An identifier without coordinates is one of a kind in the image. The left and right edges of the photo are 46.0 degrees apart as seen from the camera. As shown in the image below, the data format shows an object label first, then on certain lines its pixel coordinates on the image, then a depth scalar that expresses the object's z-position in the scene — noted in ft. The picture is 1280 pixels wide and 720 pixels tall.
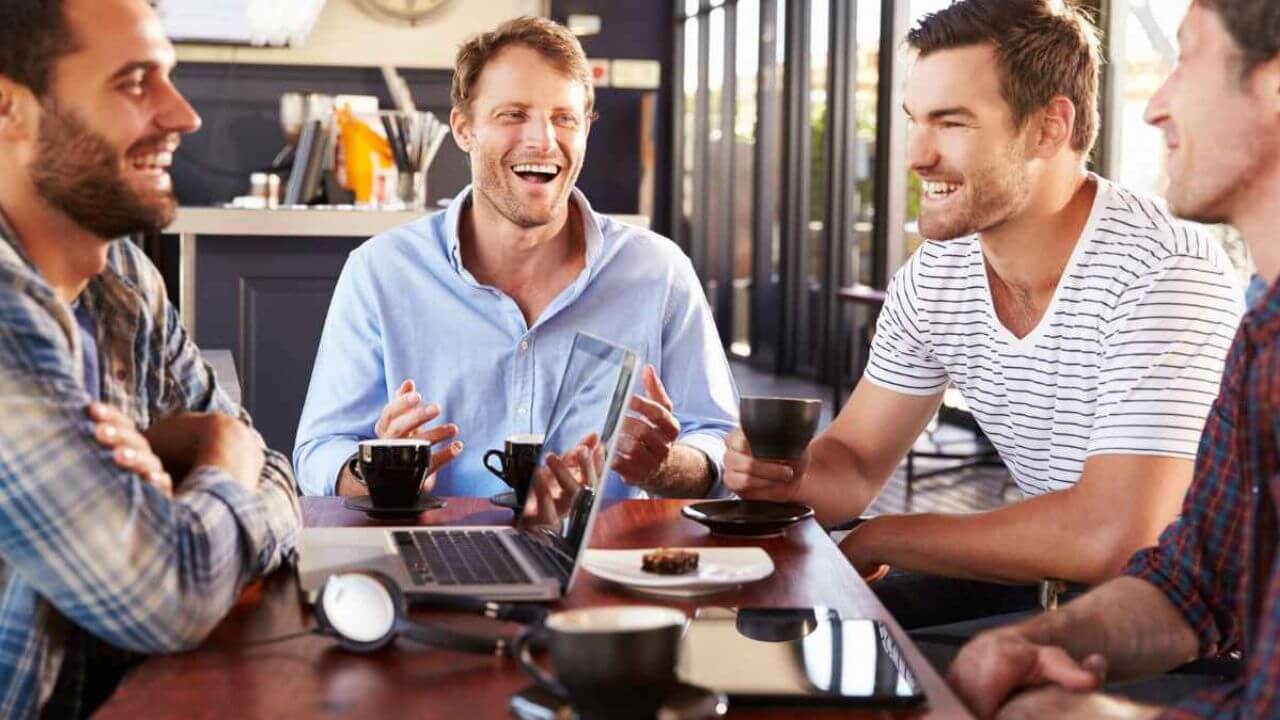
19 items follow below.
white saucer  4.70
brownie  4.83
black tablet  3.60
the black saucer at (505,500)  6.09
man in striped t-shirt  6.57
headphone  3.96
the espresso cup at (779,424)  5.94
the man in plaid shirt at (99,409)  3.90
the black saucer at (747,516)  5.65
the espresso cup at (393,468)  5.92
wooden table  3.59
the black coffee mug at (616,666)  2.97
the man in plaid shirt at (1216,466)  4.55
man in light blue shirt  8.02
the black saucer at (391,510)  5.96
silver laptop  4.69
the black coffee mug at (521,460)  5.91
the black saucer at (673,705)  3.24
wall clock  28.17
